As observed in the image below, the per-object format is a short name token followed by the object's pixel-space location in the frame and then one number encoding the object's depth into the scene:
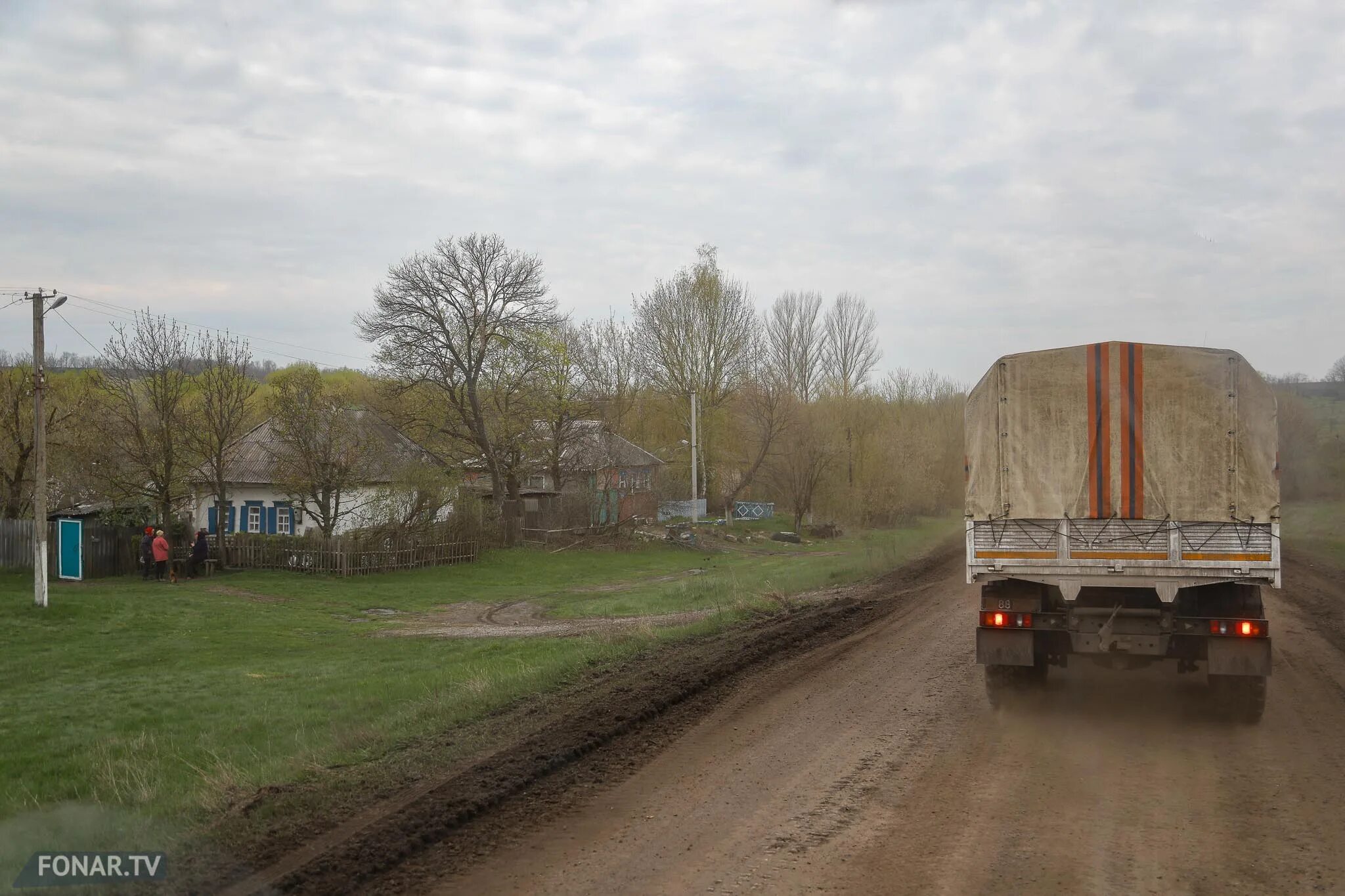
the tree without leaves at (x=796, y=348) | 70.81
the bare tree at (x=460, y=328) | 42.47
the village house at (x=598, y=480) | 48.44
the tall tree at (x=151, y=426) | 31.80
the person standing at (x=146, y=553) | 30.67
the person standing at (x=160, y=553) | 30.22
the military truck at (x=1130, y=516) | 8.88
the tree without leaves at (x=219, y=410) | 32.66
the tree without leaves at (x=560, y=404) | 46.66
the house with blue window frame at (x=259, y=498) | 40.44
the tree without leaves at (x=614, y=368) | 58.12
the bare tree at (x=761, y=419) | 54.34
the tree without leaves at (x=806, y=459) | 50.91
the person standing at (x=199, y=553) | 31.33
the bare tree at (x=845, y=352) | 72.75
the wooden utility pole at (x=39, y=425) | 23.66
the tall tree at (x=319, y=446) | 33.53
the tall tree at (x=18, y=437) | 32.97
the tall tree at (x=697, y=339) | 59.41
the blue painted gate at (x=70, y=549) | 29.69
